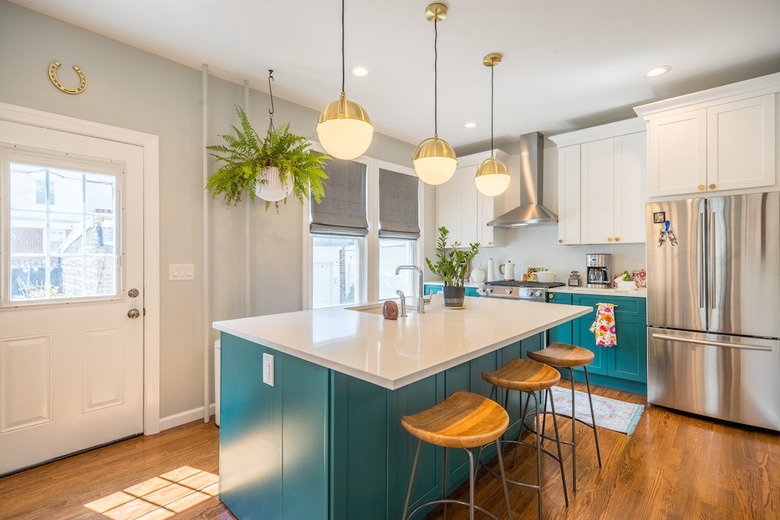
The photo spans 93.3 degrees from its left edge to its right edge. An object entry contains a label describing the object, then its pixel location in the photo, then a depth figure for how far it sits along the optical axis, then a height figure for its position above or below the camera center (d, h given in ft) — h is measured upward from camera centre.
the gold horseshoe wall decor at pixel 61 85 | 7.22 +3.66
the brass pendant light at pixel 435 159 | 6.81 +1.90
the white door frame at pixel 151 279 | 8.43 -0.39
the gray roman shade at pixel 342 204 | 11.87 +1.95
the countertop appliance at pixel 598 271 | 12.94 -0.40
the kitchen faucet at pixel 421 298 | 7.50 -0.77
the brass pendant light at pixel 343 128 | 5.48 +2.02
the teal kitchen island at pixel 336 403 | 4.31 -1.97
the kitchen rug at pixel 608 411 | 9.11 -4.06
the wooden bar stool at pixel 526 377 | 5.54 -1.86
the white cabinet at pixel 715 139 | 8.79 +3.06
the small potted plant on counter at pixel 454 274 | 7.88 -0.29
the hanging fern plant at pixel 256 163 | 8.49 +2.31
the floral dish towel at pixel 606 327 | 11.02 -2.02
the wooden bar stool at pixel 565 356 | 6.68 -1.81
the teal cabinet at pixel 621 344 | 10.91 -2.62
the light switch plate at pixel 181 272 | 8.83 -0.24
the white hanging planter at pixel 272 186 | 8.45 +1.76
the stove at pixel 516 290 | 12.86 -1.10
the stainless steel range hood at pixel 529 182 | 13.97 +3.02
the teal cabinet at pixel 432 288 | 15.94 -1.21
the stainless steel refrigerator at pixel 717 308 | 8.57 -1.21
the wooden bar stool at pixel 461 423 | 3.94 -1.91
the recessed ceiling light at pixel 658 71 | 9.36 +4.87
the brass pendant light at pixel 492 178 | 8.17 +1.85
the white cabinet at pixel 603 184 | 11.75 +2.57
